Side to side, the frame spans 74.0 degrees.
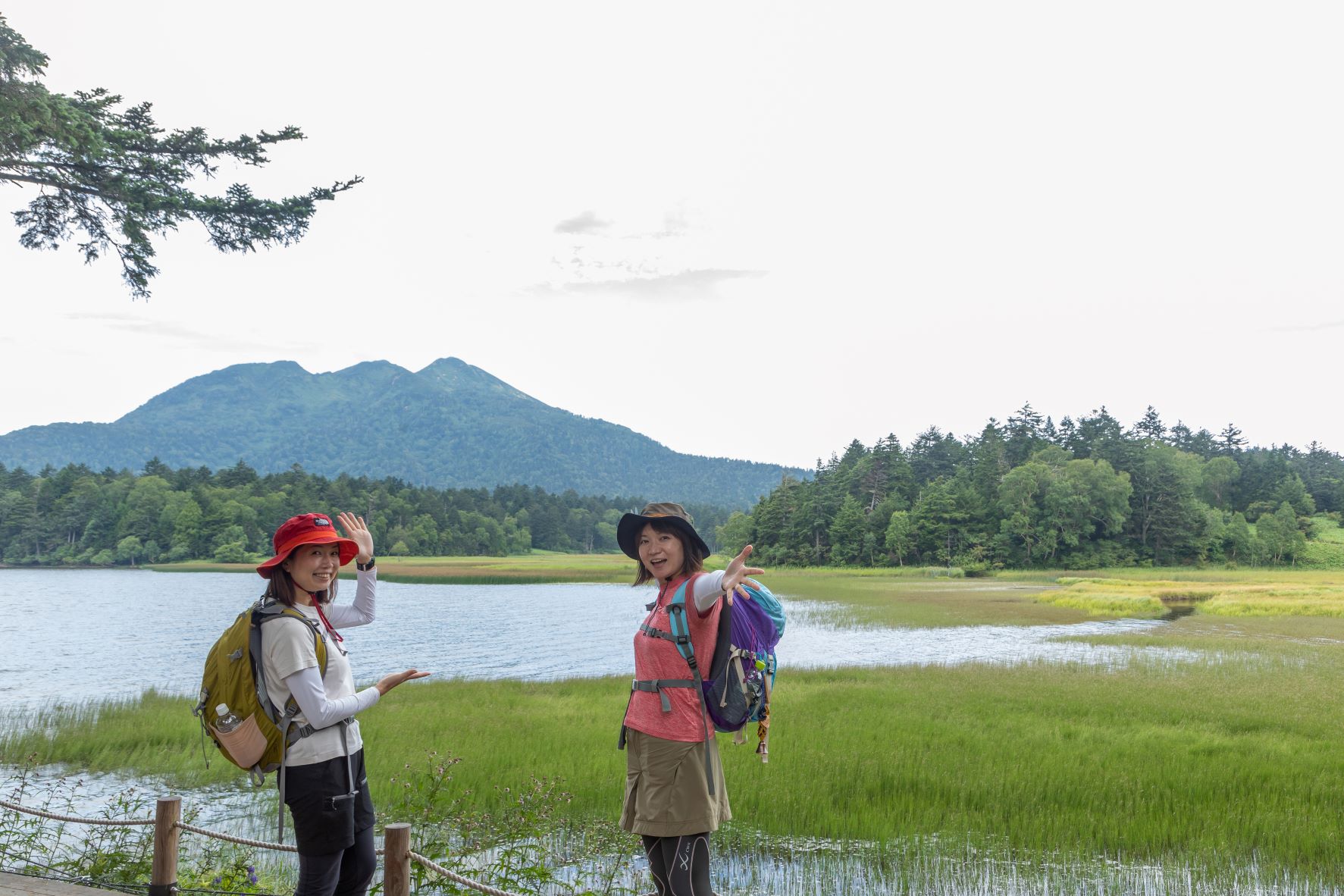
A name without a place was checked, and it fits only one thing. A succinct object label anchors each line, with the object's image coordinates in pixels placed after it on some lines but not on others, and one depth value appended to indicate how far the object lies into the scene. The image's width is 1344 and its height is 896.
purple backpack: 4.07
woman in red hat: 3.80
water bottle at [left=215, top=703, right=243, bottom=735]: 3.84
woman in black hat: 4.05
